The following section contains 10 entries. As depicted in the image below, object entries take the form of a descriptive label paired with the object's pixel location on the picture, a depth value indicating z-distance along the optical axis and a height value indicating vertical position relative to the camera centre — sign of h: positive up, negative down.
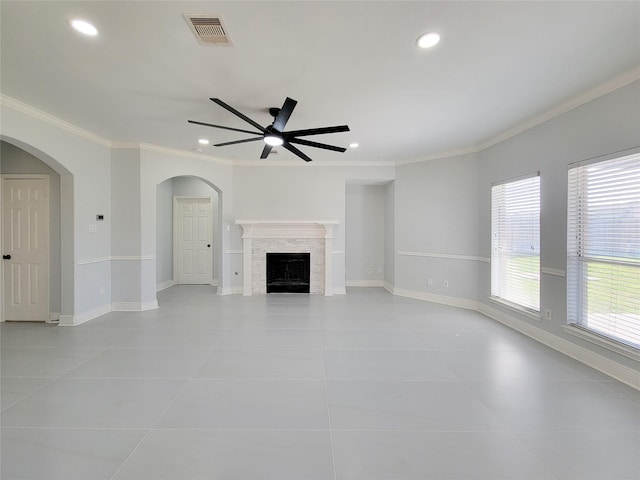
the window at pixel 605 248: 2.68 -0.13
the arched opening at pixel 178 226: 7.05 +0.22
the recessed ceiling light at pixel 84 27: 2.04 +1.49
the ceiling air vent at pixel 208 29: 2.01 +1.49
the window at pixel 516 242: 3.89 -0.10
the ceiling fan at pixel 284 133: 2.75 +1.11
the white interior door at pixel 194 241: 7.41 -0.15
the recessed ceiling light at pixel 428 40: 2.16 +1.48
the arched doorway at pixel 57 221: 4.23 +0.20
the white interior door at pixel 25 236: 4.35 -0.01
